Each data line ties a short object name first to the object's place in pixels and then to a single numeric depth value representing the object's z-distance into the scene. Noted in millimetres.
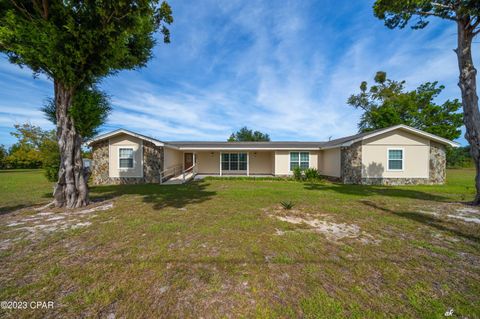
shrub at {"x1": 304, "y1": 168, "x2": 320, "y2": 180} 14000
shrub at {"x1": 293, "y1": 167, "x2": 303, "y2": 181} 14180
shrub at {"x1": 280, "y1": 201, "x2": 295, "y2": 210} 6334
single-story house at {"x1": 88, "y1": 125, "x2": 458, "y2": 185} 12477
